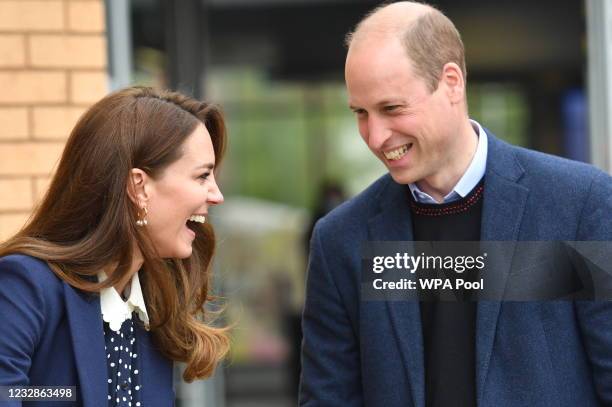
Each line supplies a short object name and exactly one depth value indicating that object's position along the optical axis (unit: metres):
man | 5.78
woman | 5.30
